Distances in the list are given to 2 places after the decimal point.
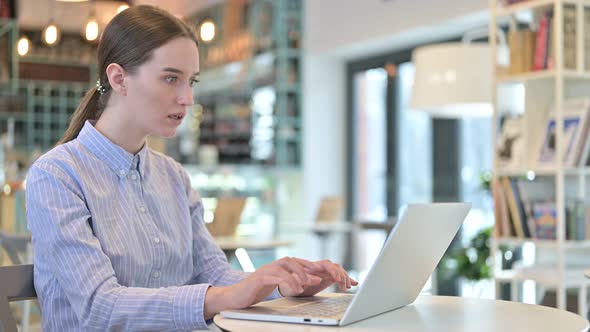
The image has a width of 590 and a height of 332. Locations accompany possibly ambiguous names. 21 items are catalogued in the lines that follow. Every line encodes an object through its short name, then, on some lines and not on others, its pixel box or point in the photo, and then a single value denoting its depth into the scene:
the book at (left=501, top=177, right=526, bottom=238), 3.84
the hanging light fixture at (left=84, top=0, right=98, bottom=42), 5.55
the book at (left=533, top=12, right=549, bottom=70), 3.75
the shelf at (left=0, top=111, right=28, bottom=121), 12.03
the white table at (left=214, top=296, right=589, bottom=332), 1.25
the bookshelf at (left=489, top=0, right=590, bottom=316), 3.66
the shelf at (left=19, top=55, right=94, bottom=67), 12.37
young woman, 1.42
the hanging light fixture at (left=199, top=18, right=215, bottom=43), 5.48
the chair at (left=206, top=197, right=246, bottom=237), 5.40
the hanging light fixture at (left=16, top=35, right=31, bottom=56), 6.51
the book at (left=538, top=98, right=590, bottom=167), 3.64
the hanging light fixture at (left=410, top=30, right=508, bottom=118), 4.69
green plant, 5.52
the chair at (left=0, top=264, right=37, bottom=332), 1.45
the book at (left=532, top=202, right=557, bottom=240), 3.68
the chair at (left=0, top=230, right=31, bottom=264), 2.53
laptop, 1.25
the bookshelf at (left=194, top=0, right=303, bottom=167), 9.62
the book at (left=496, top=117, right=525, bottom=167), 3.93
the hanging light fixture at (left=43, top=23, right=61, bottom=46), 5.67
